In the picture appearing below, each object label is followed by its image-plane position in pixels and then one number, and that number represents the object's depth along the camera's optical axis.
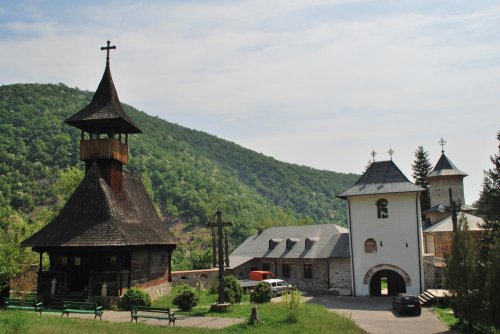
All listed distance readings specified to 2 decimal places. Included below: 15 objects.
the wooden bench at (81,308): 19.23
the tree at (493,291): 15.15
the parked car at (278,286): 30.38
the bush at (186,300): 21.75
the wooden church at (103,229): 22.92
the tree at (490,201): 27.38
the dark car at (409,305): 22.83
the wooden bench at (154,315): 18.40
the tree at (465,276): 17.38
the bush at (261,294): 24.39
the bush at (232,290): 24.02
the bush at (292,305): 18.45
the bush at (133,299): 22.02
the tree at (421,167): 61.12
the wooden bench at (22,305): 19.86
